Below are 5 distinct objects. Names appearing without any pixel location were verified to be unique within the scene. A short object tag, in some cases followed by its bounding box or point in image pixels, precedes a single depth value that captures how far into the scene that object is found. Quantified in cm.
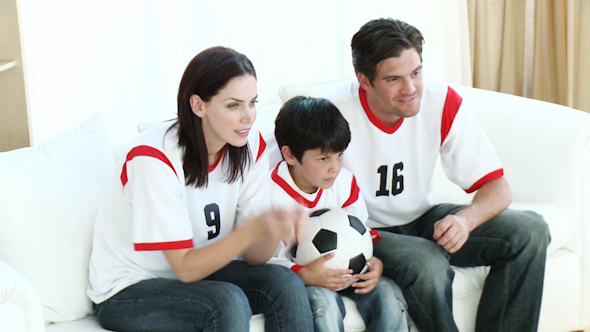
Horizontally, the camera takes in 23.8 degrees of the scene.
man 317
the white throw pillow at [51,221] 303
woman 295
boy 309
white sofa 303
